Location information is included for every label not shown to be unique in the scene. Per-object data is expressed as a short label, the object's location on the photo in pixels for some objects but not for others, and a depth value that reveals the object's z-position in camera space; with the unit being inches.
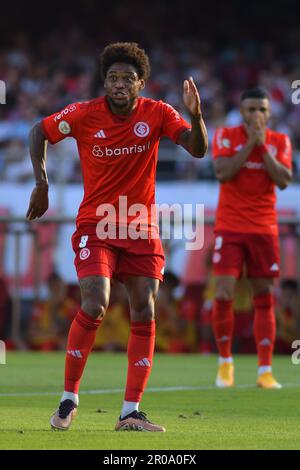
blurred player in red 829.2
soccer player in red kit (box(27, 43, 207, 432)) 555.8
